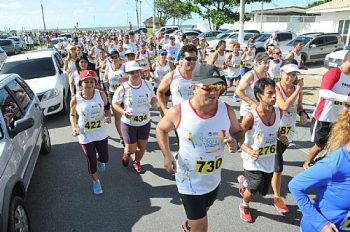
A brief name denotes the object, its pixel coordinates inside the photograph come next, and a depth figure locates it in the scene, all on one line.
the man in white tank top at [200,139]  2.83
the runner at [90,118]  4.52
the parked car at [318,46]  18.03
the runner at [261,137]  3.62
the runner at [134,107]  5.06
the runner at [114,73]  7.40
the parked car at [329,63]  13.51
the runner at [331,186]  2.07
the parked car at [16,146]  3.17
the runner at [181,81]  5.08
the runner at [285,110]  4.21
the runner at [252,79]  5.11
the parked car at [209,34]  31.57
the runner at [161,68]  8.02
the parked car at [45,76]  8.32
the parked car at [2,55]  20.62
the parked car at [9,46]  29.91
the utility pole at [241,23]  18.16
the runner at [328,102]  4.58
